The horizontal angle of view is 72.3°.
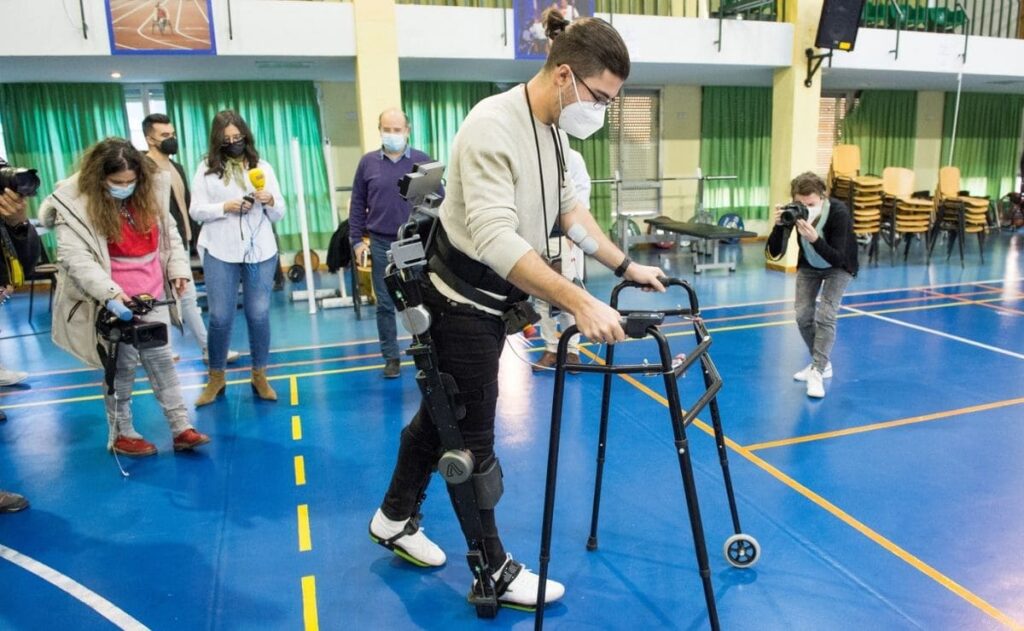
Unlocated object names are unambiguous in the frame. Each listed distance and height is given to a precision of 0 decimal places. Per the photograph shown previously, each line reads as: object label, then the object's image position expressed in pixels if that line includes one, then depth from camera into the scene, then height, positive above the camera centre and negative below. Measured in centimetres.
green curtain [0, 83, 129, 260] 865 +76
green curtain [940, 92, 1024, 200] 1323 +29
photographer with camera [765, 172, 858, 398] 411 -57
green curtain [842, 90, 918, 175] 1232 +55
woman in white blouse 398 -23
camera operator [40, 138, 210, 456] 319 -37
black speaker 802 +155
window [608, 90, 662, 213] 1127 +32
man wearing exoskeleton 179 -27
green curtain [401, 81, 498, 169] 1004 +92
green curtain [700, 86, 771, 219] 1164 +27
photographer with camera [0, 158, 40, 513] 295 -25
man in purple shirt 439 -11
